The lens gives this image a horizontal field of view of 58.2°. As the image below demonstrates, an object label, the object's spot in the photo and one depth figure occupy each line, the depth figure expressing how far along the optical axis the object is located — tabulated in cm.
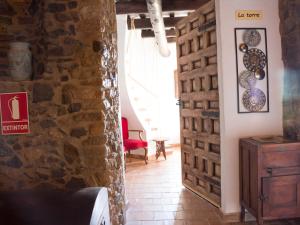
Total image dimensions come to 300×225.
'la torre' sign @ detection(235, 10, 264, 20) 271
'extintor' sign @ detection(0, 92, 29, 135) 226
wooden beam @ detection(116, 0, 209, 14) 438
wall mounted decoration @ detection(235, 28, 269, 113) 273
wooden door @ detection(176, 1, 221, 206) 302
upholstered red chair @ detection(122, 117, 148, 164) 509
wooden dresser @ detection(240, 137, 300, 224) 239
